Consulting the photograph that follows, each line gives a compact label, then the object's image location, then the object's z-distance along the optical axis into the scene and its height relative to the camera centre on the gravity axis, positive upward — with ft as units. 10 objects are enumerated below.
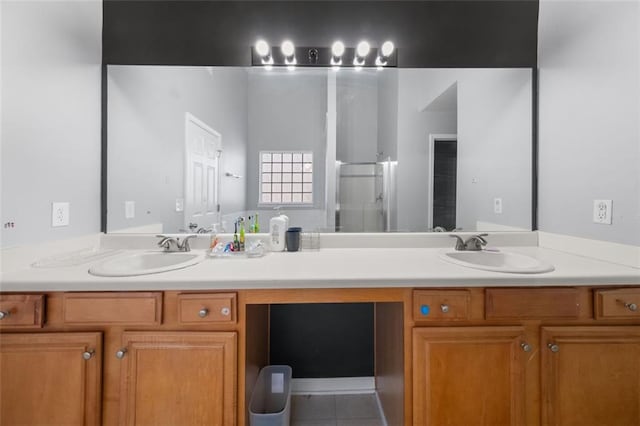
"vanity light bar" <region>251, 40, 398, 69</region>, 5.41 +3.01
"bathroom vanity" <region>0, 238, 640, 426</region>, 3.25 -1.58
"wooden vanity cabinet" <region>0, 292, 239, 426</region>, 3.22 -1.75
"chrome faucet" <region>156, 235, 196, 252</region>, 4.93 -0.58
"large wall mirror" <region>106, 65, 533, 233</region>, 5.48 +1.25
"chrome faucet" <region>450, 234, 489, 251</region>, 5.06 -0.55
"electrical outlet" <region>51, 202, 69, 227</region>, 4.17 -0.06
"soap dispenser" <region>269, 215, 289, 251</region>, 5.10 -0.41
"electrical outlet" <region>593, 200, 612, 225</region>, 4.12 +0.05
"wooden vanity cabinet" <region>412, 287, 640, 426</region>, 3.44 -1.79
